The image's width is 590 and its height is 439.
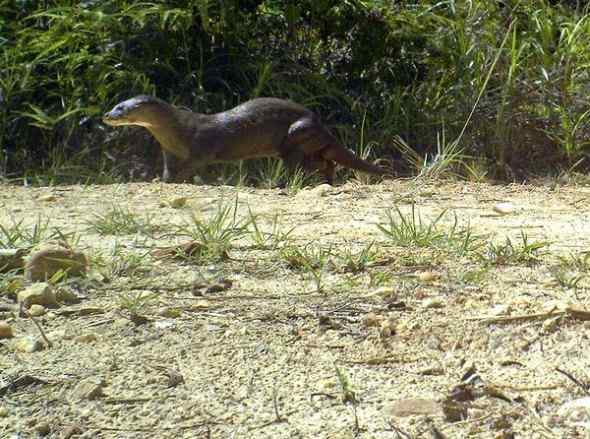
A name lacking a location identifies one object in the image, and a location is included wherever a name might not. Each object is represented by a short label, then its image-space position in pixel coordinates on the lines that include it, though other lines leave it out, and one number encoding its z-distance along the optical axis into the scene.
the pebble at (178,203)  7.97
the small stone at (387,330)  4.65
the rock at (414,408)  3.98
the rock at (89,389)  4.20
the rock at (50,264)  5.50
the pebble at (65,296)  5.23
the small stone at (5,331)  4.75
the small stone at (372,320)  4.78
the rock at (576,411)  3.93
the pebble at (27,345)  4.63
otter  10.76
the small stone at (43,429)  4.03
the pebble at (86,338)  4.69
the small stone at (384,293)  5.17
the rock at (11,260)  5.76
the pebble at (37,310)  5.03
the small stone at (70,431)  3.98
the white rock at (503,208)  7.77
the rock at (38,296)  5.13
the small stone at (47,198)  8.44
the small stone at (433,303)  4.99
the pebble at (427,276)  5.41
